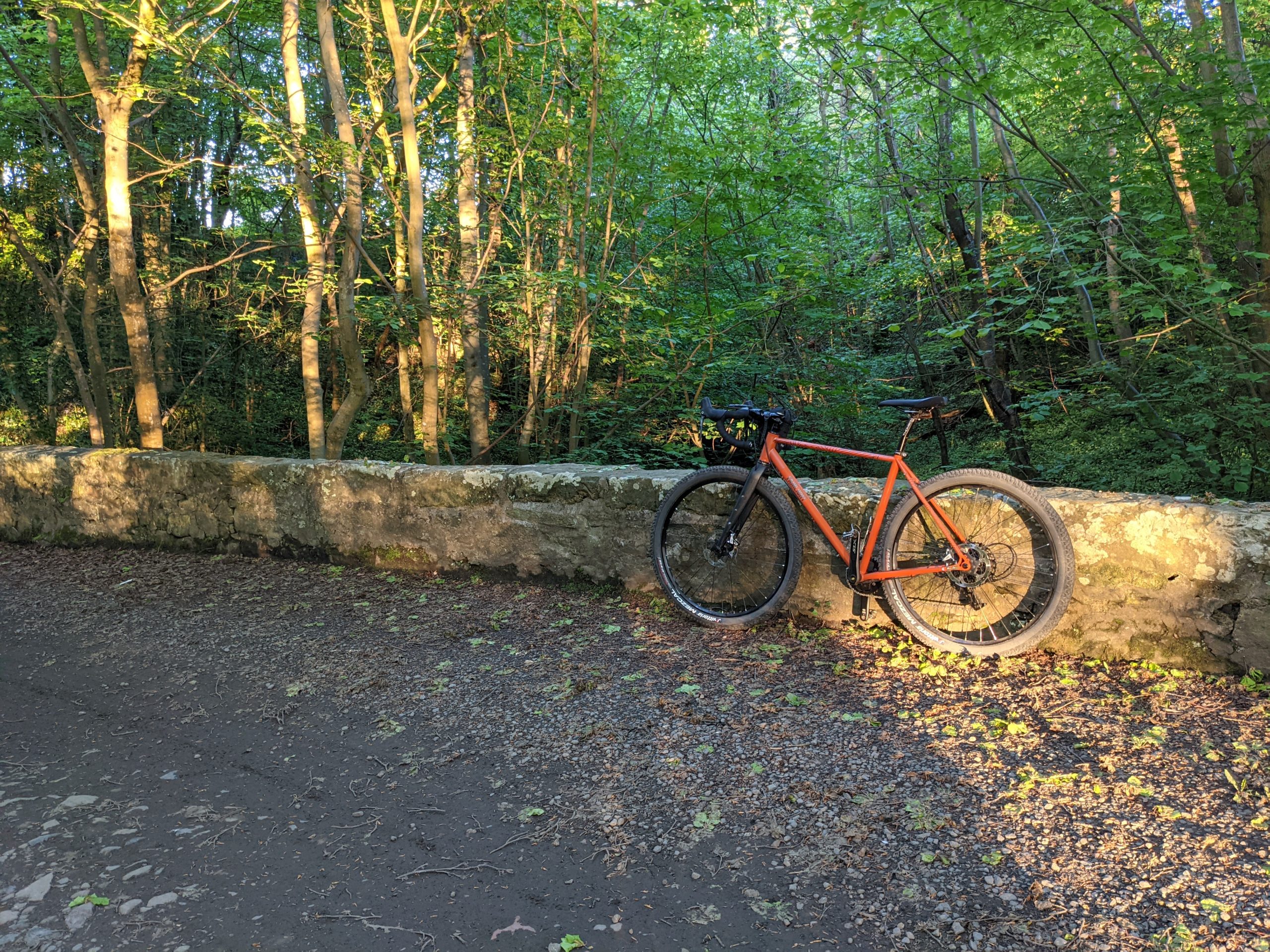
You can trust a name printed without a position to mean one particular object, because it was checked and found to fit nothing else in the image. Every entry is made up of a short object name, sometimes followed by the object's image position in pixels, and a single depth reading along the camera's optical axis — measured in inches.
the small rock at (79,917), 72.7
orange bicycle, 118.9
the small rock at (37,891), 76.5
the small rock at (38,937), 70.4
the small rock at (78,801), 94.0
